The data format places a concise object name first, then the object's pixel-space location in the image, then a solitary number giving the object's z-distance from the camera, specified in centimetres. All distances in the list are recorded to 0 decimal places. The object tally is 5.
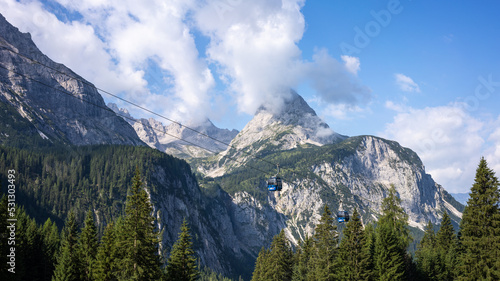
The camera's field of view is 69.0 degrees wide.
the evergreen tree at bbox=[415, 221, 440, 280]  7188
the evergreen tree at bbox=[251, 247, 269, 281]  8696
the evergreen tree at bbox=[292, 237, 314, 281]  7632
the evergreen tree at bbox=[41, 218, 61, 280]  7356
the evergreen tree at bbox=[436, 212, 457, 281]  7194
